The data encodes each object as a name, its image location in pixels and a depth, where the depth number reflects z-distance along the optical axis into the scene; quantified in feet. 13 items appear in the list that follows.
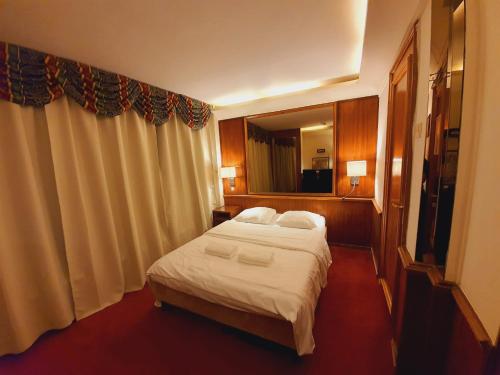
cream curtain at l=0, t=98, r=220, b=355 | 4.73
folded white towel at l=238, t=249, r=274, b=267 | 5.30
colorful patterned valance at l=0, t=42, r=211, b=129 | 4.55
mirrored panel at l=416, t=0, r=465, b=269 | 2.54
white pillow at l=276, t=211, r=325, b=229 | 7.85
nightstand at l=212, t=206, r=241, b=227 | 10.56
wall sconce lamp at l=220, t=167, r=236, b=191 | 11.16
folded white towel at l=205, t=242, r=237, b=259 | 5.89
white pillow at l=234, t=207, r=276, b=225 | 8.83
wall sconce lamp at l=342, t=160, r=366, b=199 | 8.23
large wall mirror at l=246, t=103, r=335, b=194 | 9.32
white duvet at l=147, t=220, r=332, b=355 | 4.05
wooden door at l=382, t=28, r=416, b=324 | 4.07
